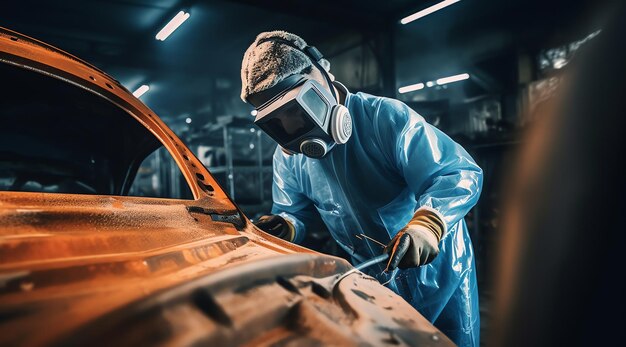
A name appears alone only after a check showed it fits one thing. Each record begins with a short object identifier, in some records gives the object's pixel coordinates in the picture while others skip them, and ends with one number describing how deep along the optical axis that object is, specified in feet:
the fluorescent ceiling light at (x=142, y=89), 25.93
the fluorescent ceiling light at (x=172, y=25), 20.79
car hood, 2.11
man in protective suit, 5.73
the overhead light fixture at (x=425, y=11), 18.43
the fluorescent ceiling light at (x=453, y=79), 24.25
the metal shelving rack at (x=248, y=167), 22.02
